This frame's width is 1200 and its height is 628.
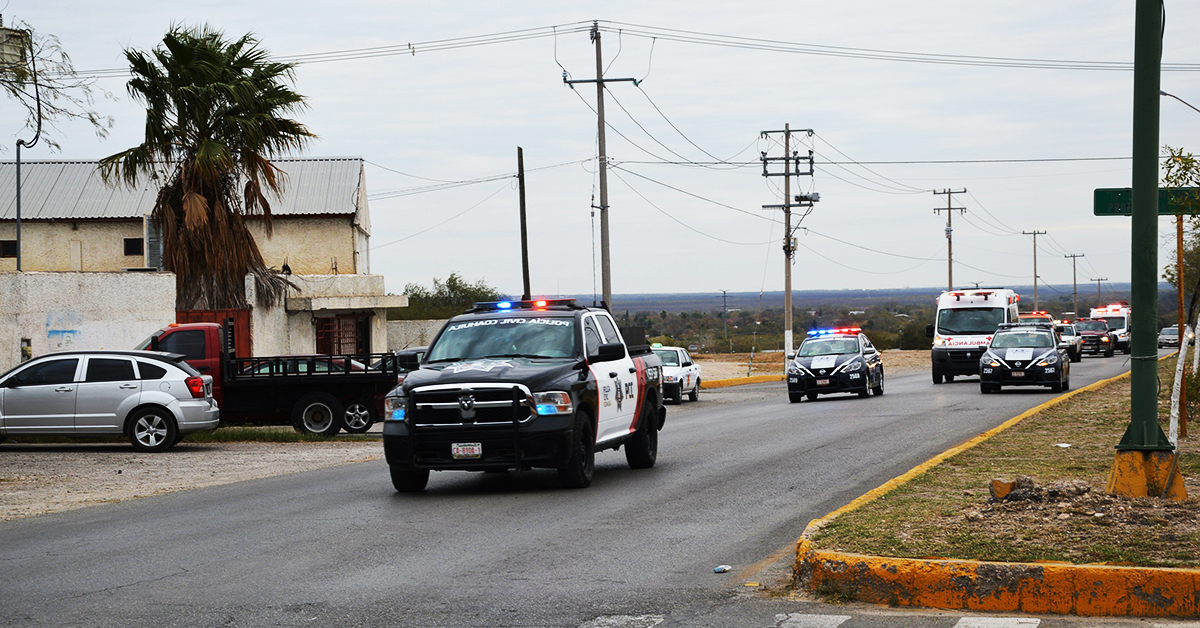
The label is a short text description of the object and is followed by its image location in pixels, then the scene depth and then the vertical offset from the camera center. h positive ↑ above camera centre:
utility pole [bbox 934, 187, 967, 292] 81.31 +5.74
